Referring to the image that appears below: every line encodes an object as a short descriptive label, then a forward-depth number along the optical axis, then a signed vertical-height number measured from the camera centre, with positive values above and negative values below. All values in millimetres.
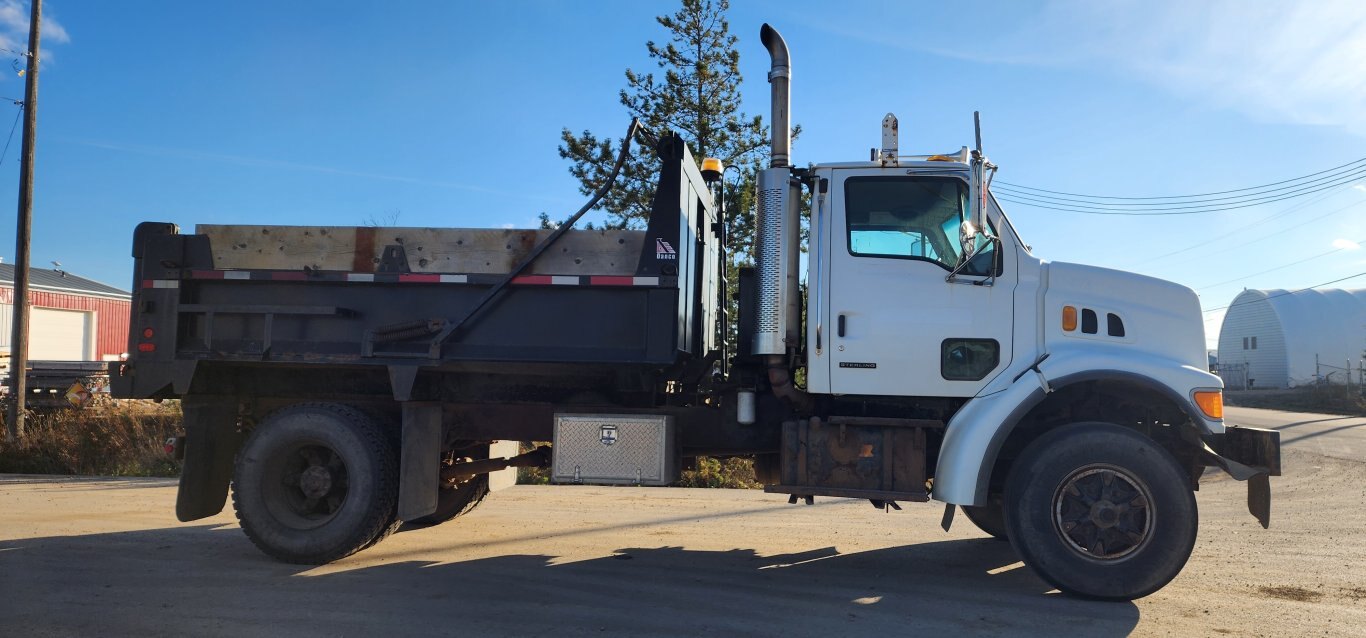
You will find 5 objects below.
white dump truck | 5375 +15
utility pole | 14562 +1282
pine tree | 12812 +3722
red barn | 32312 +1591
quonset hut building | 44438 +2069
